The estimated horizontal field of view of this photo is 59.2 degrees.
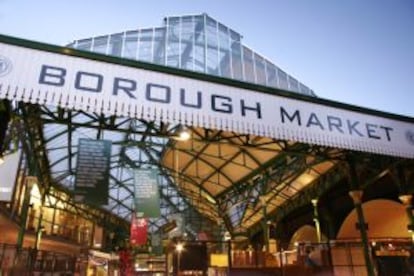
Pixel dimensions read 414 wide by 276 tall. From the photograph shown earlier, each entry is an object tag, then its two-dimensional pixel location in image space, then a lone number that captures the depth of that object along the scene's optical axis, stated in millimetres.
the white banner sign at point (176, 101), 5504
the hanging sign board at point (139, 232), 17016
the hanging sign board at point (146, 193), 11953
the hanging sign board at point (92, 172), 10234
